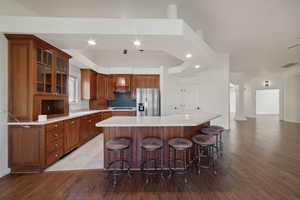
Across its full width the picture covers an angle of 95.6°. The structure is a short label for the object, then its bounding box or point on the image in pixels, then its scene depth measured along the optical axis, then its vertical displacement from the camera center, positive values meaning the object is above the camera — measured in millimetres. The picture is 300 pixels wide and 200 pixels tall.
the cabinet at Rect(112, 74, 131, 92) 6145 +766
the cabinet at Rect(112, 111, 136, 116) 5832 -608
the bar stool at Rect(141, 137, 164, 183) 2284 -1099
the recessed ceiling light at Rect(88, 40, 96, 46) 2555 +1089
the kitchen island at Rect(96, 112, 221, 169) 2654 -675
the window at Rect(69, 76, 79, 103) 4801 +358
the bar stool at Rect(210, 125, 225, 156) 3109 -687
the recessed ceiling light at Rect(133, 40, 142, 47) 2542 +1079
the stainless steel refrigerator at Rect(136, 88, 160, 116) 5695 -128
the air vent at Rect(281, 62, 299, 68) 6785 +1791
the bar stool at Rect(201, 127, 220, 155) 2940 -718
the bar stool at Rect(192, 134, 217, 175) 2465 -803
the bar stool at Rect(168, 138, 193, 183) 2295 -1153
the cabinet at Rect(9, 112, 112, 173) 2512 -909
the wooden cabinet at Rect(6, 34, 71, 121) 2551 +452
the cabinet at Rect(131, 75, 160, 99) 6270 +785
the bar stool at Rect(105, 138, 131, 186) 2232 -1036
